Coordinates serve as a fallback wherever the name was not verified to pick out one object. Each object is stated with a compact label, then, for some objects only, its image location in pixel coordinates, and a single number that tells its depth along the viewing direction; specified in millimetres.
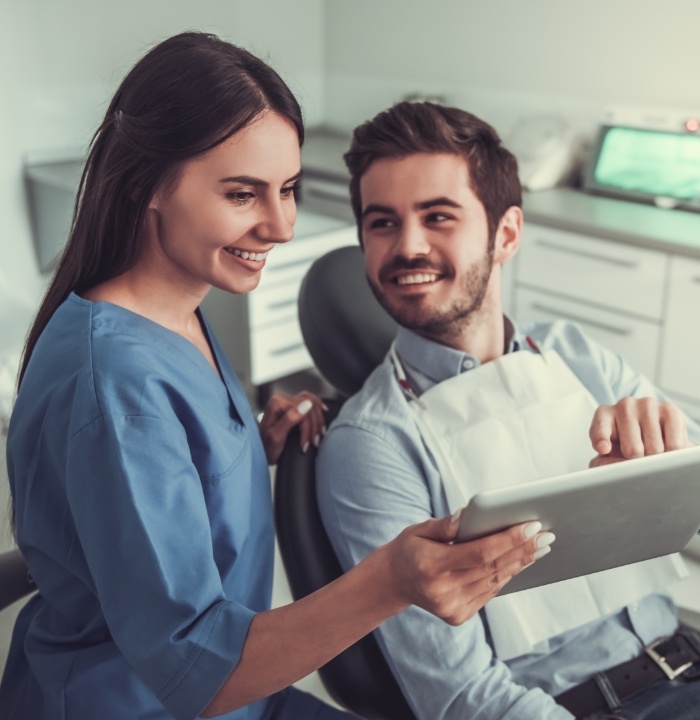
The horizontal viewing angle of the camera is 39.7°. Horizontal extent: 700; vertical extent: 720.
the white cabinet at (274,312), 3238
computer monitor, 3141
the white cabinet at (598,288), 2854
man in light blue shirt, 1198
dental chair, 1260
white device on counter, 3322
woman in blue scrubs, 933
